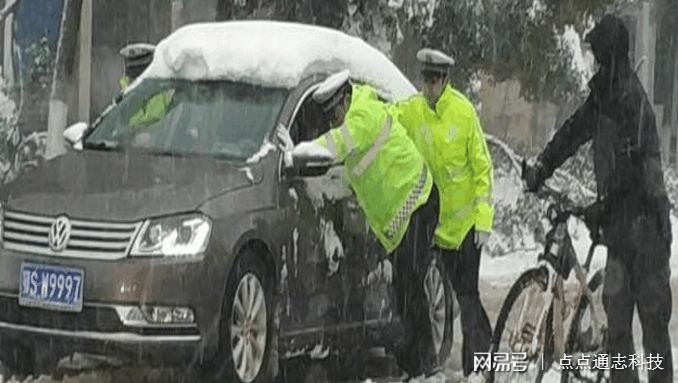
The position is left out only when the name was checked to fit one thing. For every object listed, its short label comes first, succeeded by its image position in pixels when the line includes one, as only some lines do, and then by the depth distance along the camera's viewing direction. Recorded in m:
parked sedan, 14.87
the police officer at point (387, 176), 16.08
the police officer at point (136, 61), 17.83
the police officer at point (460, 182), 17.20
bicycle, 15.41
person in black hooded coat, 15.29
